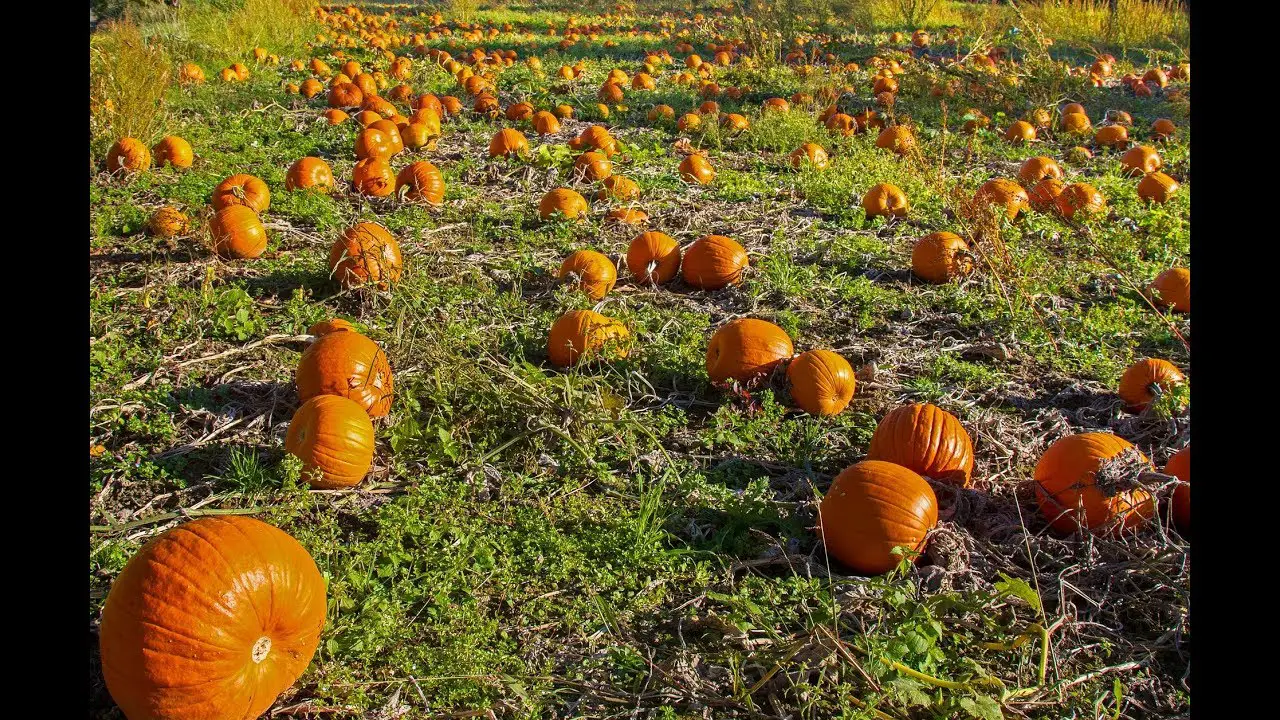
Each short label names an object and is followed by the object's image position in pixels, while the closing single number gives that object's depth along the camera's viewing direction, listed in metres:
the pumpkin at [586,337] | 4.44
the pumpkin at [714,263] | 5.55
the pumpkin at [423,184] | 7.11
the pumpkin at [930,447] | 3.49
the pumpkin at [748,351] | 4.32
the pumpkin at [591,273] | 5.37
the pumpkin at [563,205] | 6.74
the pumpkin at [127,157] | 7.32
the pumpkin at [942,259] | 5.68
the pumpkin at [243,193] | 6.23
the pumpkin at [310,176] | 7.16
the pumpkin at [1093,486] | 3.15
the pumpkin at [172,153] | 7.70
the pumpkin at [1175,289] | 5.21
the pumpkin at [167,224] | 6.07
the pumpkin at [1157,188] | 7.31
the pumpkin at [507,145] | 8.34
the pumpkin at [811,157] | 8.18
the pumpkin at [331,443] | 3.50
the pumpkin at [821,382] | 4.09
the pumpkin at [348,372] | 3.88
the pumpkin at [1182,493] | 3.22
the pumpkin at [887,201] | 6.84
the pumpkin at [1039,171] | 7.55
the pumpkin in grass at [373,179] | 7.12
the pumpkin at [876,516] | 3.07
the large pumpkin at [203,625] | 2.30
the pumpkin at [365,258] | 5.14
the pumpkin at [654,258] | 5.61
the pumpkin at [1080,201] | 6.77
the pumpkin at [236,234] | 5.74
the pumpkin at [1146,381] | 4.14
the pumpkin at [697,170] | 7.83
